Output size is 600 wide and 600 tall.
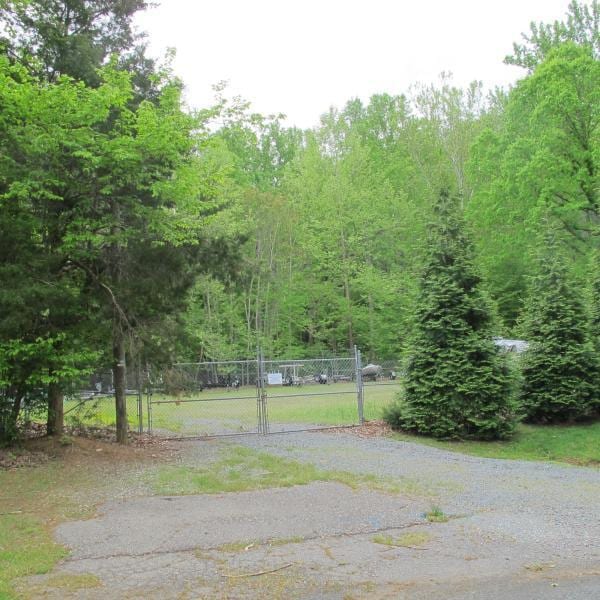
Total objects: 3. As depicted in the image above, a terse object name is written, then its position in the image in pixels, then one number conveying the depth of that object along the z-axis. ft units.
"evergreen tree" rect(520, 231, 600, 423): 47.29
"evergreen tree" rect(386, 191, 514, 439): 43.50
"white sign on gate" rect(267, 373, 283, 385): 72.23
